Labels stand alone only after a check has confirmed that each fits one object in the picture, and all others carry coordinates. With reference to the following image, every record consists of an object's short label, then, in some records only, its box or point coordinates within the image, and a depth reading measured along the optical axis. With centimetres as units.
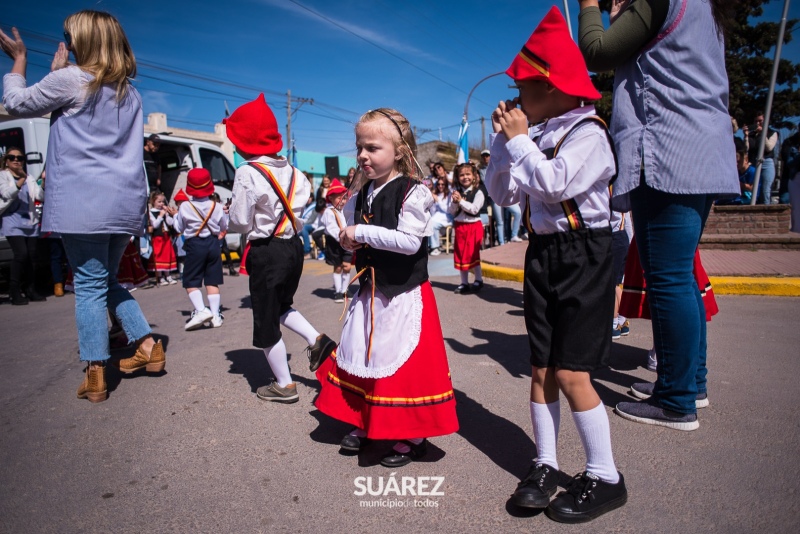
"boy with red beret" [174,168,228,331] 546
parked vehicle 800
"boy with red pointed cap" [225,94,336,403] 316
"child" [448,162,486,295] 677
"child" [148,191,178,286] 867
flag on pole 1361
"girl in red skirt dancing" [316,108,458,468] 231
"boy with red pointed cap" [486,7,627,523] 187
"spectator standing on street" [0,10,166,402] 304
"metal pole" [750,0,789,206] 962
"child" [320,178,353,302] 660
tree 2197
